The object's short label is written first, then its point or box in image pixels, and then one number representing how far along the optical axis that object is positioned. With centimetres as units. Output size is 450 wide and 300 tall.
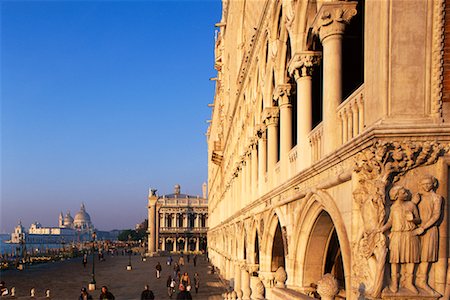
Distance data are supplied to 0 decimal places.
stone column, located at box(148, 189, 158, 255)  10025
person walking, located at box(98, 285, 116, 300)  1934
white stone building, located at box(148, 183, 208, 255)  12219
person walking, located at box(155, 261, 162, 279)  4547
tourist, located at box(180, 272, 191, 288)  2861
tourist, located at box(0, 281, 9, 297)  2826
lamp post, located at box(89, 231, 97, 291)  3712
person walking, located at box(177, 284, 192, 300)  1931
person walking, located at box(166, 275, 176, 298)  3148
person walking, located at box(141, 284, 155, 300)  1981
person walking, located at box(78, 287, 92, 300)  2131
